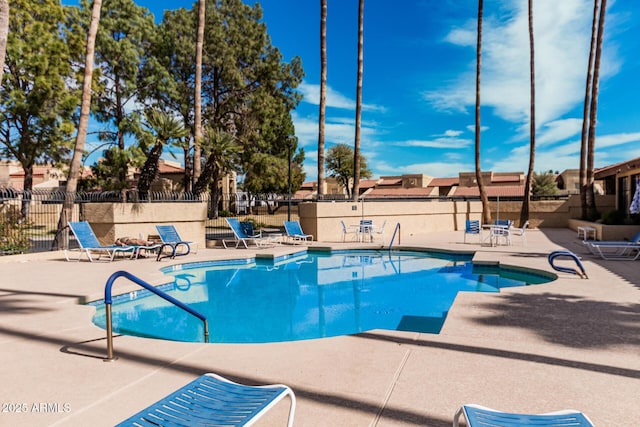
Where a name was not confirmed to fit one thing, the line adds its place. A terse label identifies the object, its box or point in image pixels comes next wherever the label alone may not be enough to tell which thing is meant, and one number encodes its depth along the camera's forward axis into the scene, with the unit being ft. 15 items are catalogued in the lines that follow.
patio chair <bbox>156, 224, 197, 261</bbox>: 39.22
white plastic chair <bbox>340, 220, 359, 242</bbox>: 55.67
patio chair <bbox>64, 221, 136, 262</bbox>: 36.29
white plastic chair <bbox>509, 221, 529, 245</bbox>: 60.08
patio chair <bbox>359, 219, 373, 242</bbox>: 55.16
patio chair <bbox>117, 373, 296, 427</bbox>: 6.95
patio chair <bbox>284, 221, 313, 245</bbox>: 52.65
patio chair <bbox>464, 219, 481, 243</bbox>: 52.60
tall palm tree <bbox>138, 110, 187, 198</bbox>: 46.73
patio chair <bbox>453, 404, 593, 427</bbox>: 6.79
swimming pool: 22.07
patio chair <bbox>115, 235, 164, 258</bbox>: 38.84
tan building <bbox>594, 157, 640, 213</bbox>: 59.54
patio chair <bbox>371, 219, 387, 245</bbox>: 60.41
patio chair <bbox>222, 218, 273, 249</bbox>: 48.80
